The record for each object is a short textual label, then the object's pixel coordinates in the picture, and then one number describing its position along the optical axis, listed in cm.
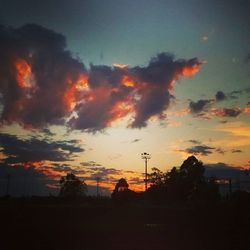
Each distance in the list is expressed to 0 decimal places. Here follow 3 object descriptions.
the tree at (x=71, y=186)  11308
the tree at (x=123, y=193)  5852
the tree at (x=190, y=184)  7780
